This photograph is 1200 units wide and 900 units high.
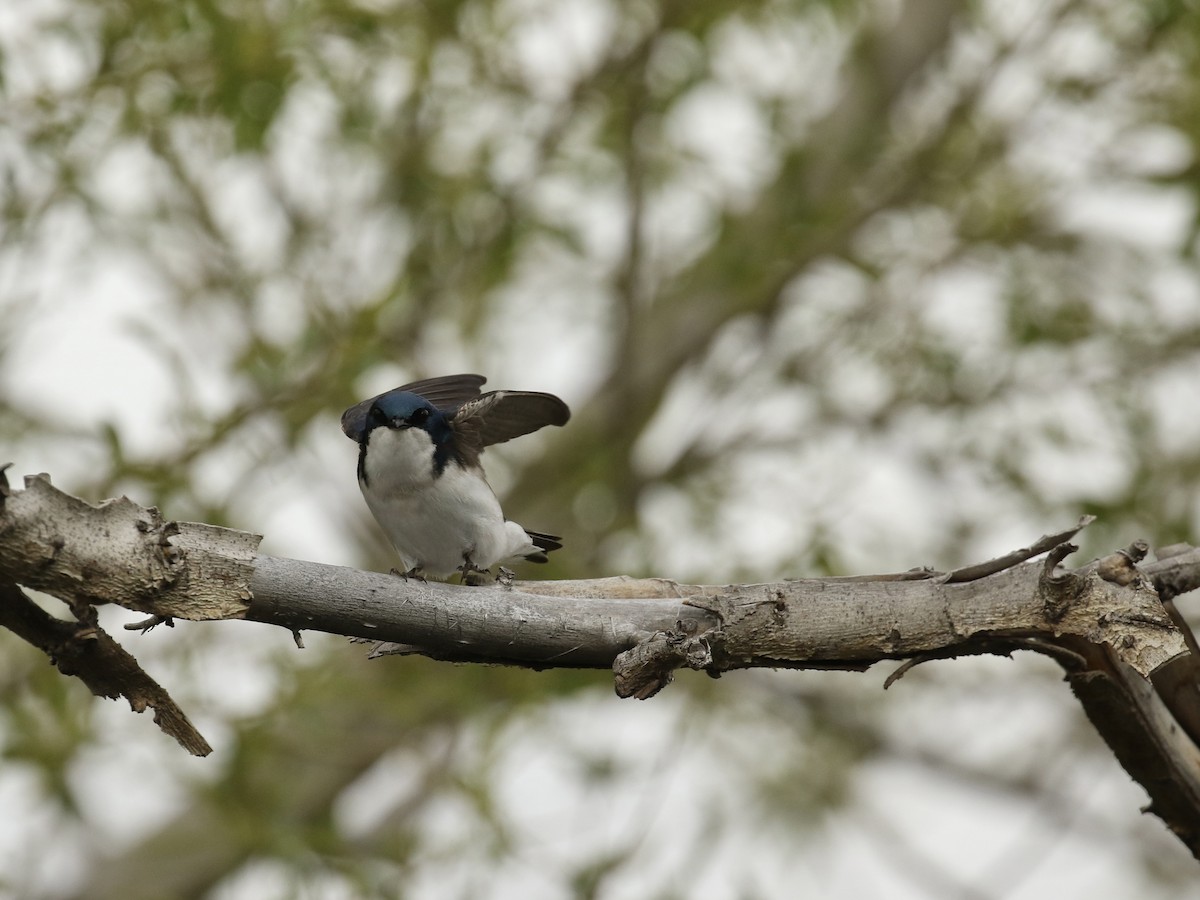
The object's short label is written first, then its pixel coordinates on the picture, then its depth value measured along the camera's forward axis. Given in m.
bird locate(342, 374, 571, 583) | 5.53
